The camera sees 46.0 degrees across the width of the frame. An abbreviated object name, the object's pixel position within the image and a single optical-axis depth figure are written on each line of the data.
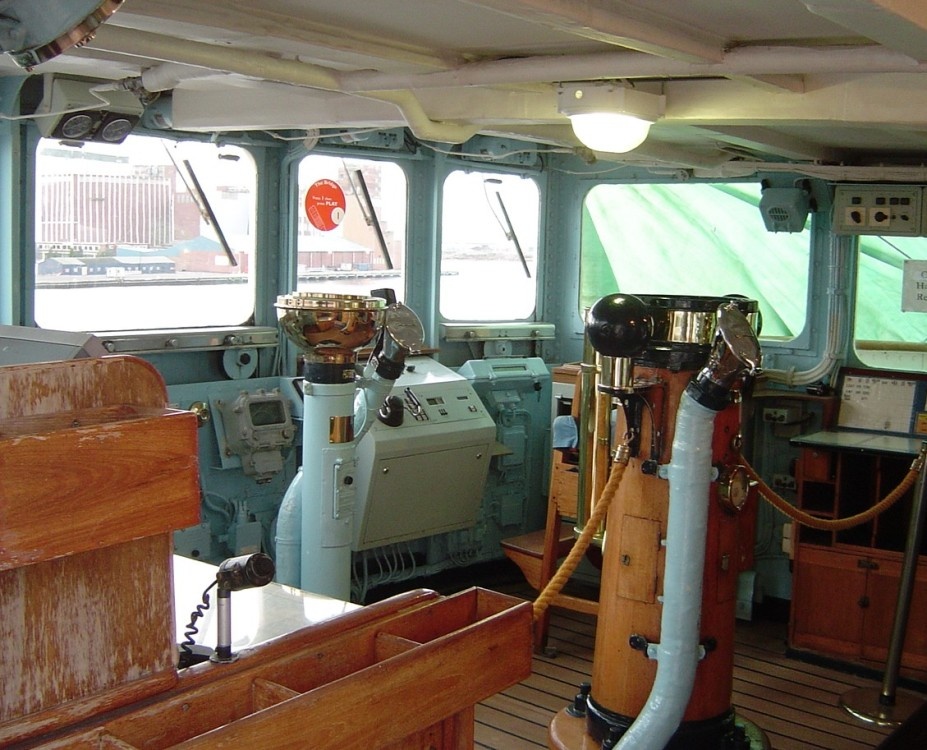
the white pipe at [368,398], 4.53
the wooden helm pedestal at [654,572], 3.74
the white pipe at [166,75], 3.75
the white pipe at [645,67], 2.78
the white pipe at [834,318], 5.96
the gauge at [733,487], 3.70
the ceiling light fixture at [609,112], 3.50
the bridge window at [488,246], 6.68
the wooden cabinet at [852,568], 5.23
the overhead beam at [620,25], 2.03
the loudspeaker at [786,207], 5.93
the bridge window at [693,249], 6.46
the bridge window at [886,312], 5.96
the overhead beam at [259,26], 2.67
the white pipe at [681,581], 3.55
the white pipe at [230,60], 2.95
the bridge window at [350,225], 5.82
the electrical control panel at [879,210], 5.54
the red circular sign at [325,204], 5.80
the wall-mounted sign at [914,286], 5.66
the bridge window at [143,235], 4.77
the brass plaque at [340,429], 4.31
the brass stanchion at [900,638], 4.79
